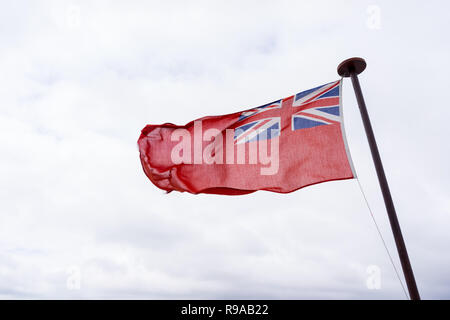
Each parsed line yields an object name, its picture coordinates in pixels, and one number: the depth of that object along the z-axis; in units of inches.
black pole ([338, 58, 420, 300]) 265.0
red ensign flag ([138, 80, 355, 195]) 352.8
